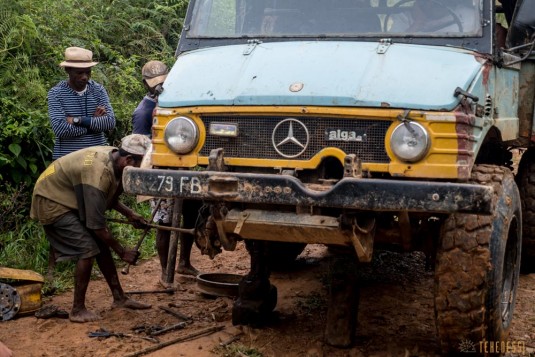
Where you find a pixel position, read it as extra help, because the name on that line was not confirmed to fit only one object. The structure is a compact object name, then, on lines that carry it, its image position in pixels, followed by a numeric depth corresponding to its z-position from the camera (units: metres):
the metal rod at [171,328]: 4.80
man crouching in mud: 4.93
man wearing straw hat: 5.82
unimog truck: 3.81
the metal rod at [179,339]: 4.43
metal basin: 5.62
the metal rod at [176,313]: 5.15
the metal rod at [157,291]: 5.79
